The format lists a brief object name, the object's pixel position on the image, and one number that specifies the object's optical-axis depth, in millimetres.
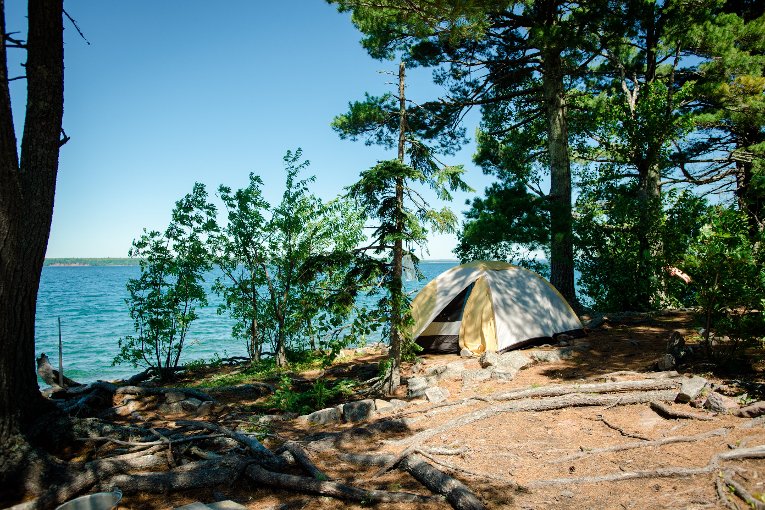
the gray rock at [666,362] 6215
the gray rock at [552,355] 8039
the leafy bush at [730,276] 5422
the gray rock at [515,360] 7719
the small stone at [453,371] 7590
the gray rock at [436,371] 7866
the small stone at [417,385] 6910
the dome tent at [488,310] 9094
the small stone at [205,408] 6535
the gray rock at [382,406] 6238
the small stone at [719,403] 4625
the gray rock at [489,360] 7812
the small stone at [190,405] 6662
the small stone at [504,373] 7086
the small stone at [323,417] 6008
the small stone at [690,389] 4953
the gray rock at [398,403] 6312
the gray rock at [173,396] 6895
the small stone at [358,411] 6055
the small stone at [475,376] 7170
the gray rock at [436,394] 6344
